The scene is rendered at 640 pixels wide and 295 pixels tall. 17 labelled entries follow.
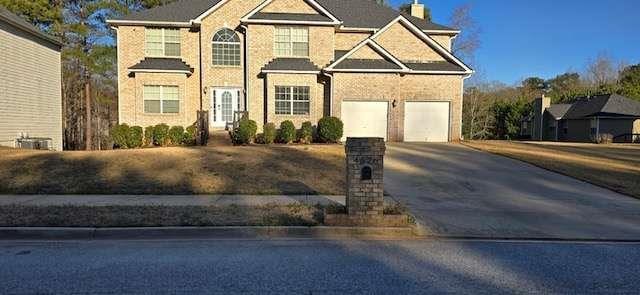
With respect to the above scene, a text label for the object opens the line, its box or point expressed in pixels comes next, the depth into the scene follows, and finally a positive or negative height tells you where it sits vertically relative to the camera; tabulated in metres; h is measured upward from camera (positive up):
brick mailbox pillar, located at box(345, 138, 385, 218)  7.30 -0.87
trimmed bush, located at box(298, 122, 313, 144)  21.53 -0.43
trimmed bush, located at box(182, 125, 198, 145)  21.06 -0.60
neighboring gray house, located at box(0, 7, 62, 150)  19.92 +1.77
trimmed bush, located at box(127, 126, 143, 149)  21.14 -0.72
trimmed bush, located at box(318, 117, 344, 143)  20.97 -0.21
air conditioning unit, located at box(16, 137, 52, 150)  20.50 -0.99
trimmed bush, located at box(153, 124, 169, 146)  21.19 -0.57
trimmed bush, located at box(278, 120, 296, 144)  21.39 -0.38
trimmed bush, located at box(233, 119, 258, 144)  20.22 -0.37
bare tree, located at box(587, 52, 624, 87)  72.75 +8.83
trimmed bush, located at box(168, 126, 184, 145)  20.98 -0.58
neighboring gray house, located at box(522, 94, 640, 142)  40.72 +0.72
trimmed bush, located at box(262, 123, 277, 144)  21.00 -0.47
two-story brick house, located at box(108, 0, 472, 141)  22.73 +2.71
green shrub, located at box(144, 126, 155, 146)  21.78 -0.68
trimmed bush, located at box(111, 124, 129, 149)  21.28 -0.63
